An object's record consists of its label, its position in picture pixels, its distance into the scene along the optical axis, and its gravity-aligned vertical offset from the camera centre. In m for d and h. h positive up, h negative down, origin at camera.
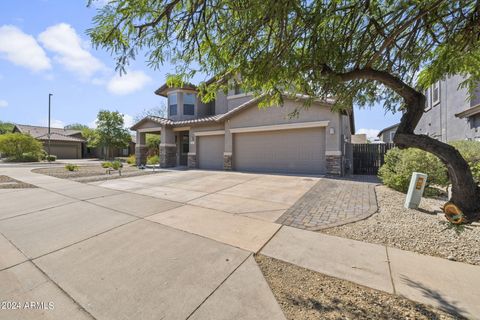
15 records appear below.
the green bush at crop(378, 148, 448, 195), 6.58 -0.35
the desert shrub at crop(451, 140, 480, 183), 6.59 +0.28
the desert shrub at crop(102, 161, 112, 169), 13.83 -0.73
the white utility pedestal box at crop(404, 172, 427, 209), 5.33 -0.85
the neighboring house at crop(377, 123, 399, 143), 27.67 +3.46
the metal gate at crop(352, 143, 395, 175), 12.48 +0.03
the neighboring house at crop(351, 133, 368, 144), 33.88 +3.16
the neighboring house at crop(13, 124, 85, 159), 32.75 +1.99
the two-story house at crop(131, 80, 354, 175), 10.84 +1.25
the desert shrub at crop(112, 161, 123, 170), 13.18 -0.74
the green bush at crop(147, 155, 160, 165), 18.16 -0.47
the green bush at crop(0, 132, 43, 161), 24.12 +0.62
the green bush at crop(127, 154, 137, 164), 20.45 -0.65
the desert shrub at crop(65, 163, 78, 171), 14.20 -0.97
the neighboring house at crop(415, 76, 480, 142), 9.73 +2.44
